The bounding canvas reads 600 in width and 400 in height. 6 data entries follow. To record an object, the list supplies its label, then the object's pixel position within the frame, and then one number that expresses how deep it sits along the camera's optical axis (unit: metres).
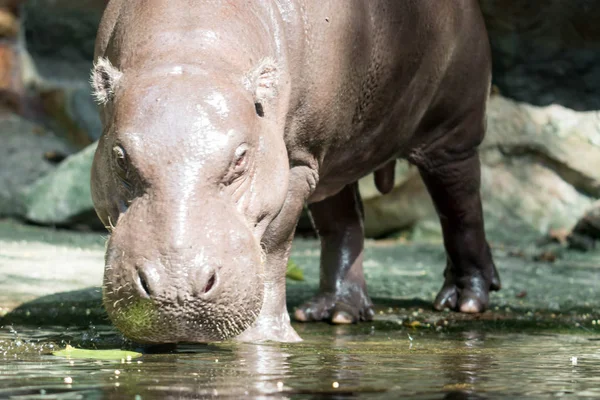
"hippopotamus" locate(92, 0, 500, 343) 7.32
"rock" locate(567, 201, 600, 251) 19.16
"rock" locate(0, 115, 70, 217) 23.12
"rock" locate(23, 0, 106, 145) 24.83
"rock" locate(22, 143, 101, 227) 21.89
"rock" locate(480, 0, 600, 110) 21.42
